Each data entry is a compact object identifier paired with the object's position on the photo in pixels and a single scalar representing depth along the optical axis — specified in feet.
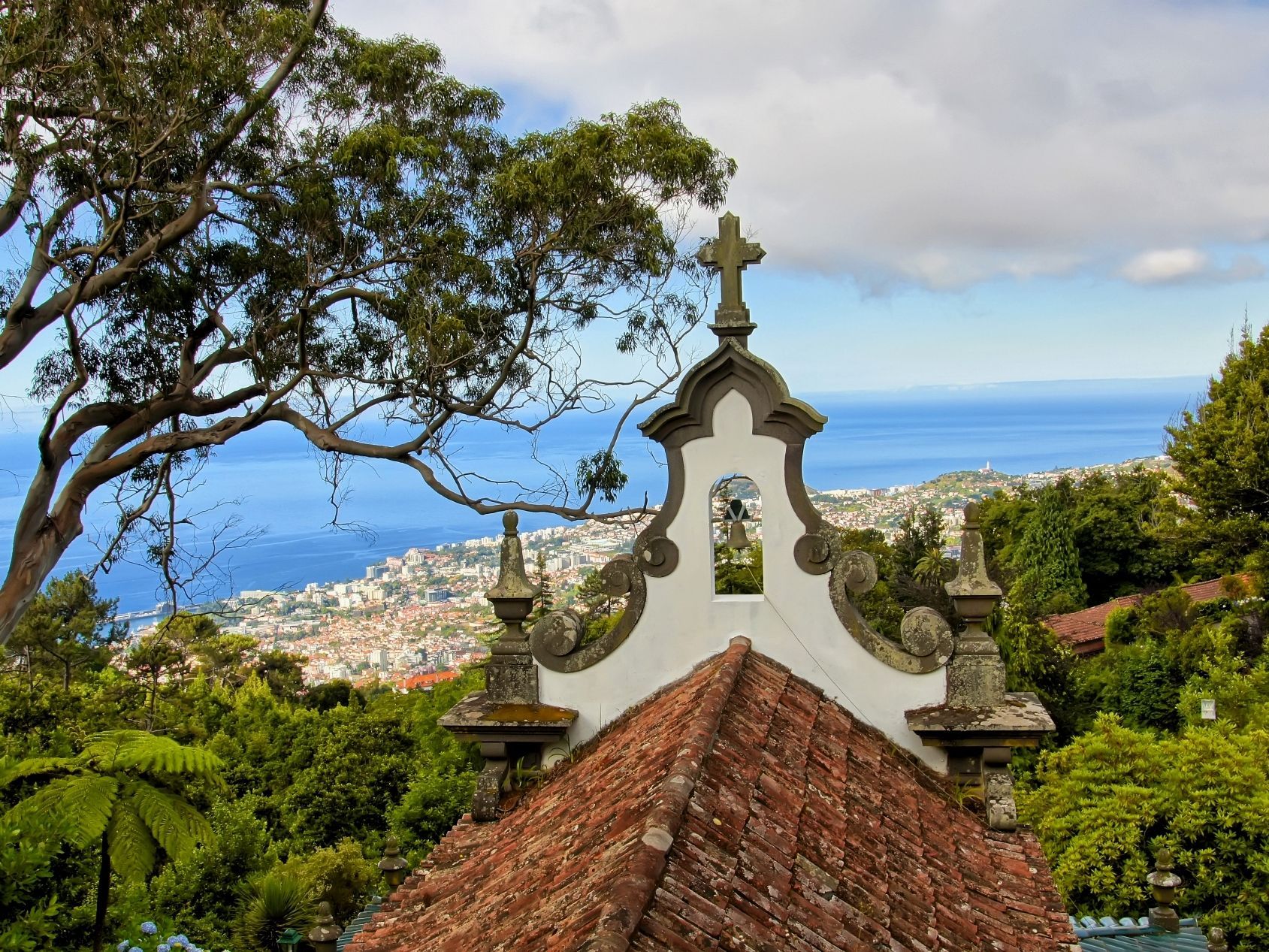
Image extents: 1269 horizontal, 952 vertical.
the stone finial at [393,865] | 40.03
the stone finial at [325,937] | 42.70
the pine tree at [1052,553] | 156.56
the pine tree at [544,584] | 98.02
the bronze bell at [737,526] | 29.43
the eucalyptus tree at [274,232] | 47.91
